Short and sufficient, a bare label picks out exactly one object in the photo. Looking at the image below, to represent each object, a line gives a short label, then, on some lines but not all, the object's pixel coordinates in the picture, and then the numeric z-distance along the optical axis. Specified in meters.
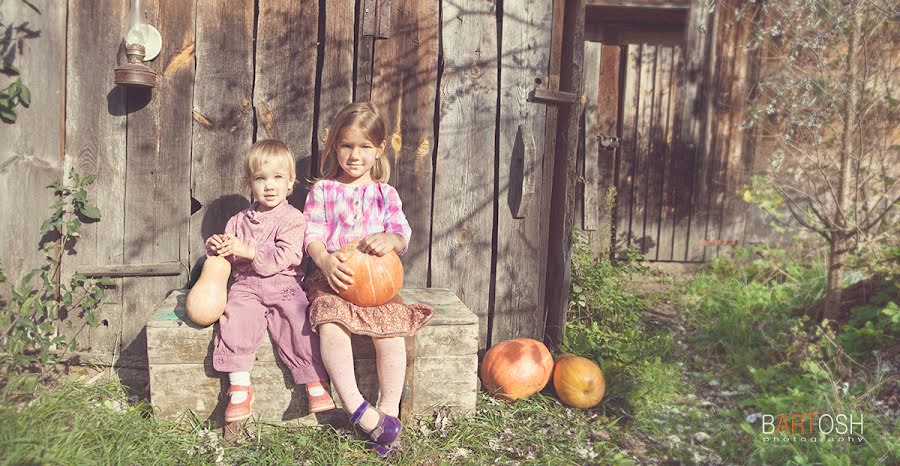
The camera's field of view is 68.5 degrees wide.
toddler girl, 3.07
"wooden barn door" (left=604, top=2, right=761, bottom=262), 6.75
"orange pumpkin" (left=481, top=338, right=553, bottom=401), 3.68
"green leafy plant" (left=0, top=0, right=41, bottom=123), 3.37
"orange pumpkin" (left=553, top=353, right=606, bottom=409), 3.66
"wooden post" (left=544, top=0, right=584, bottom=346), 3.92
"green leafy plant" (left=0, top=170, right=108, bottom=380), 3.44
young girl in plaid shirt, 3.06
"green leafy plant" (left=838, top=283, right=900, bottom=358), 4.14
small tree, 4.48
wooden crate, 3.14
